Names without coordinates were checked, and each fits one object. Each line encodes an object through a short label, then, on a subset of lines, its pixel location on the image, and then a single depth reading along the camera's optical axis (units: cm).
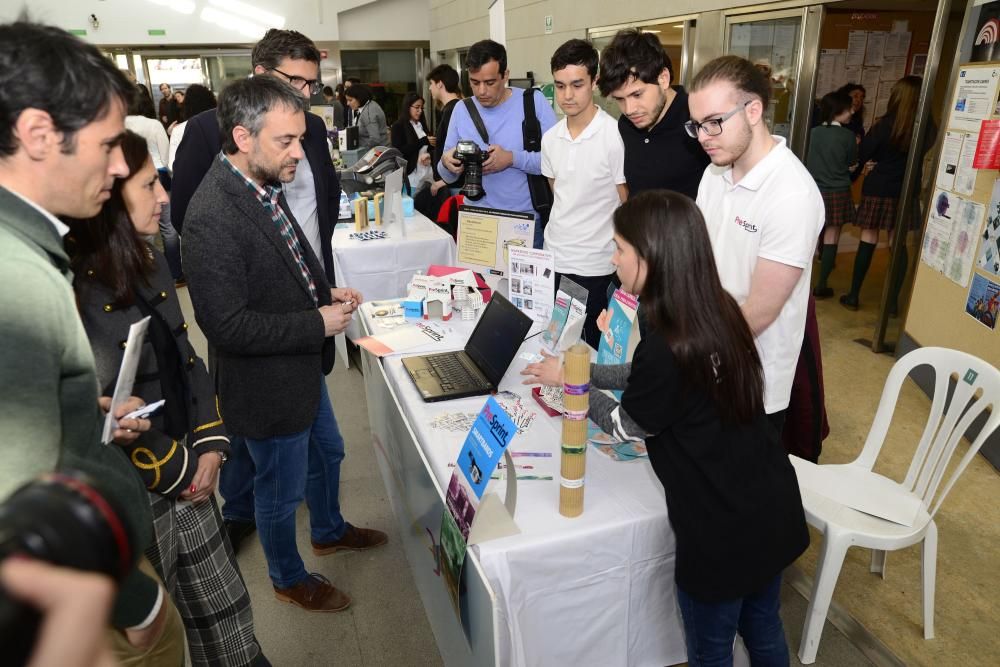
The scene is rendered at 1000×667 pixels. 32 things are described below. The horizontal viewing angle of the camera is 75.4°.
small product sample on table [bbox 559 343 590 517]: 128
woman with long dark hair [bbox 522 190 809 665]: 123
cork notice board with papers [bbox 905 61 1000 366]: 291
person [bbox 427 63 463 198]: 458
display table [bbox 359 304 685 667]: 132
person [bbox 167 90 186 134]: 760
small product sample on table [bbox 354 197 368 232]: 400
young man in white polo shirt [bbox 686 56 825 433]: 163
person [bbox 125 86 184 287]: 500
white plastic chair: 174
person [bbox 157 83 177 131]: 798
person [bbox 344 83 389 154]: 722
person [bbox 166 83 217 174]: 466
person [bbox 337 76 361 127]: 855
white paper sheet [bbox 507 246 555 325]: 221
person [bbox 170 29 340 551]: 234
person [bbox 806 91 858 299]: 465
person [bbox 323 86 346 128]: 767
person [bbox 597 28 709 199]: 232
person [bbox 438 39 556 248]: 313
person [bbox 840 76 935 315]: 425
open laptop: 187
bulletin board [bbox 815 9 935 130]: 520
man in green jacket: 69
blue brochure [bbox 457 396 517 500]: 123
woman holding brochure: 128
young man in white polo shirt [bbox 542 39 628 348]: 258
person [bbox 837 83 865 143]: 482
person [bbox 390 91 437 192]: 609
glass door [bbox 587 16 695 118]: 509
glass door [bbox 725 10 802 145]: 427
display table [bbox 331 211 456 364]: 366
